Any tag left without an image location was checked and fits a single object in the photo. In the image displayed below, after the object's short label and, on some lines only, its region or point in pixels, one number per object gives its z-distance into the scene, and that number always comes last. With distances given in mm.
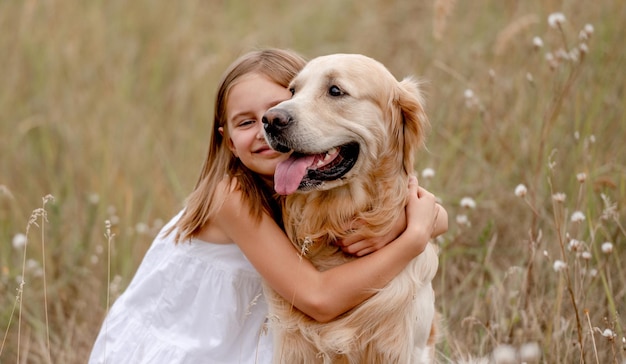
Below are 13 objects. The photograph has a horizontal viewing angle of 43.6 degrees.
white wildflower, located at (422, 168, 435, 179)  3483
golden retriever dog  2564
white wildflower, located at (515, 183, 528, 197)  2982
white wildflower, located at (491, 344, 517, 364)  2860
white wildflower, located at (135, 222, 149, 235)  4016
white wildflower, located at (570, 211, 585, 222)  3011
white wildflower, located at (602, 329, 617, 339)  2527
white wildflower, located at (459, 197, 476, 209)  3404
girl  2617
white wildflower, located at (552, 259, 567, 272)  2853
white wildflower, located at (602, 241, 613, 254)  3014
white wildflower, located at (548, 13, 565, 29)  3447
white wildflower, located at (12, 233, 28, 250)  3825
